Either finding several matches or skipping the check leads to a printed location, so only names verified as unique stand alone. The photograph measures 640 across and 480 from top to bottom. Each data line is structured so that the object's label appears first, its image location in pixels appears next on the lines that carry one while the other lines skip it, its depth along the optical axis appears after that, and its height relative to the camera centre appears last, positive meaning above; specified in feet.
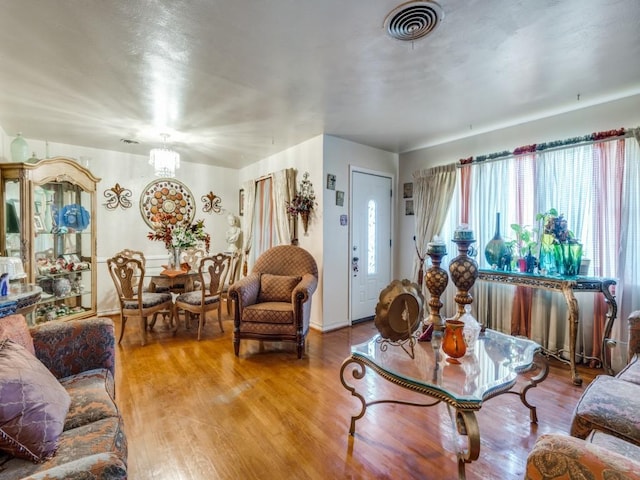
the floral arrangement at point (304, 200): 13.27 +1.42
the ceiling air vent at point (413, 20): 5.36 +3.93
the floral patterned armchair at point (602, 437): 2.36 -2.64
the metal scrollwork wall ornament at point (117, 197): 15.38 +1.82
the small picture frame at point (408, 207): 14.90 +1.20
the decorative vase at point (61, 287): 12.57 -2.25
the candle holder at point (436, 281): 6.75 -1.09
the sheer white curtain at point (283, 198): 14.17 +1.59
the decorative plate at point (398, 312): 5.99 -1.59
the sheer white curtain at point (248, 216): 17.48 +0.95
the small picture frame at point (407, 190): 14.98 +2.04
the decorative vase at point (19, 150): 11.48 +3.14
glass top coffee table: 4.57 -2.52
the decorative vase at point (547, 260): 9.81 -0.95
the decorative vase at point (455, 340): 5.77 -2.06
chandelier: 11.91 +2.82
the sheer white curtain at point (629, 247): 8.86 -0.47
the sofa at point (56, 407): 3.45 -2.36
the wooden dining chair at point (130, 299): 11.17 -2.52
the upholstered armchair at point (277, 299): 10.11 -2.40
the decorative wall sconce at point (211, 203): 18.34 +1.79
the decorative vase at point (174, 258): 13.33 -1.12
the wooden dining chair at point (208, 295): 11.96 -2.55
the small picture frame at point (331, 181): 12.91 +2.15
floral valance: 9.11 +2.89
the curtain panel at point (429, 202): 13.26 +1.31
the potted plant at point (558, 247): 9.33 -0.49
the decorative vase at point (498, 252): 10.74 -0.74
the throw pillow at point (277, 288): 11.42 -2.10
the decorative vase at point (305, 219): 13.42 +0.55
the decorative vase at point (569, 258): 9.29 -0.83
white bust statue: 18.69 -0.11
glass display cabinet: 11.41 +0.12
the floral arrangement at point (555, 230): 9.46 +0.04
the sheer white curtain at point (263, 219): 16.25 +0.70
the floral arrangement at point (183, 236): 13.30 -0.17
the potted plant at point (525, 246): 10.35 -0.51
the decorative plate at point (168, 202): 16.39 +1.71
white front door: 14.05 -0.41
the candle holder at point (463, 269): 6.61 -0.83
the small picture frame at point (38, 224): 11.90 +0.35
